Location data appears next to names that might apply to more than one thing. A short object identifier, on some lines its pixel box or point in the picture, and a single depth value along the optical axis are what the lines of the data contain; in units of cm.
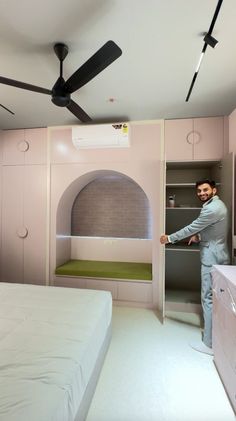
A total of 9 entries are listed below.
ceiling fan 145
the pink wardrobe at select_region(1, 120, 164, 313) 323
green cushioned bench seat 323
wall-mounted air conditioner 309
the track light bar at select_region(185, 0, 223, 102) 136
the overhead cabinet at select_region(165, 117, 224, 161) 306
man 232
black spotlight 155
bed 102
